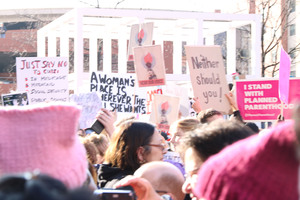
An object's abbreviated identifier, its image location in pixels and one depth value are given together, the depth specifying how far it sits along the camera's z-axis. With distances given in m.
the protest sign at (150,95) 15.18
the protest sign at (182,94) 15.12
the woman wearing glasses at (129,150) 5.83
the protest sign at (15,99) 11.09
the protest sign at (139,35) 13.85
